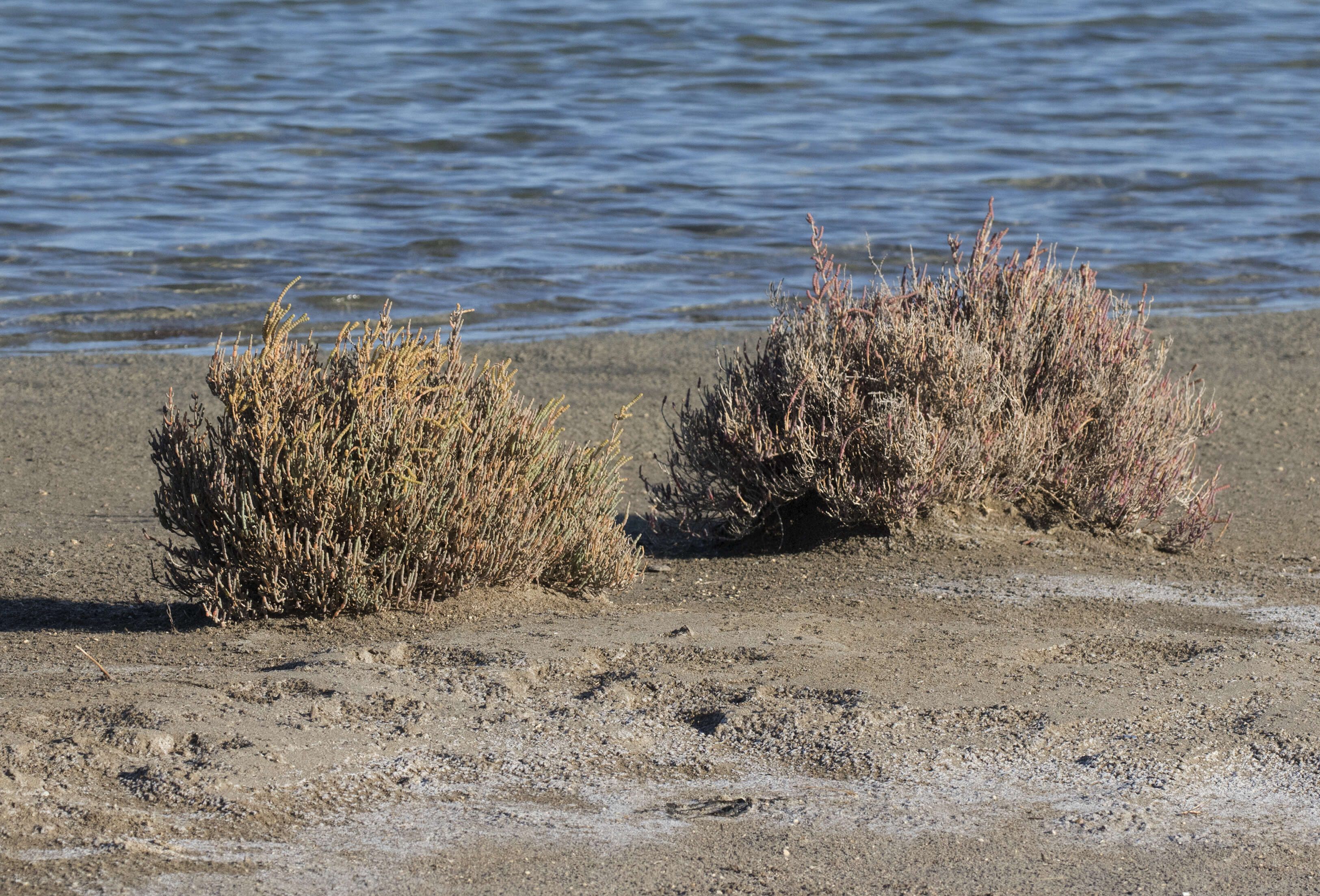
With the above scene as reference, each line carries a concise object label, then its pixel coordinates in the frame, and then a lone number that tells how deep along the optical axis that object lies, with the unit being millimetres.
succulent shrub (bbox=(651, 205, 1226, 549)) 12000
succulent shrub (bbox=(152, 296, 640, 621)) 9844
